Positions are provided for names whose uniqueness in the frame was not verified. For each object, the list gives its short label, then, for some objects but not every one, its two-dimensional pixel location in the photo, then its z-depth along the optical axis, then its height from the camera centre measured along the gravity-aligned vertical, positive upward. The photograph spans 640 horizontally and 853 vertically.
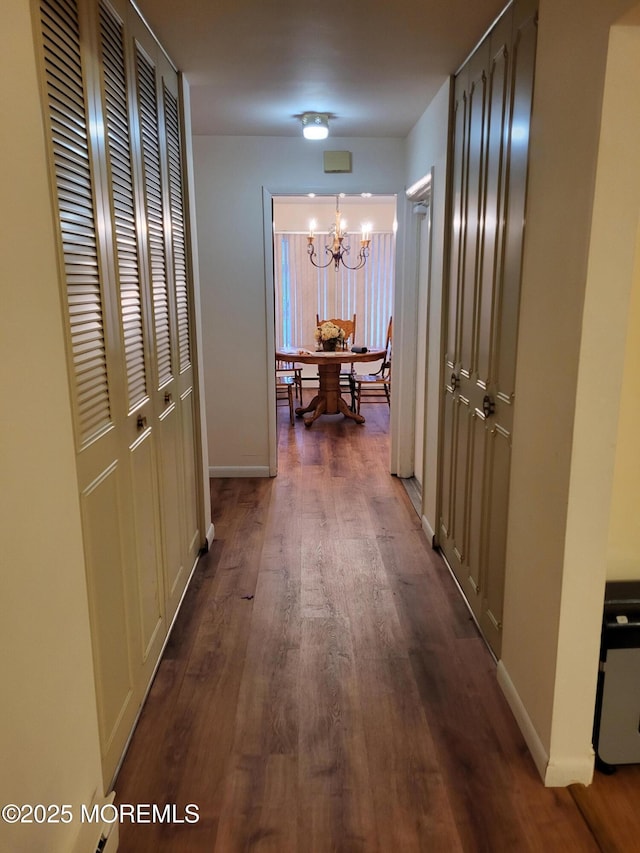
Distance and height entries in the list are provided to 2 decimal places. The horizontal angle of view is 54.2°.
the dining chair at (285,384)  6.60 -1.06
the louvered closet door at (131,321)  1.87 -0.10
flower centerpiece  6.32 -0.45
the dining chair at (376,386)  6.73 -1.11
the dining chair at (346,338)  6.76 -0.56
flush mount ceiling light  3.65 +0.95
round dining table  6.04 -0.84
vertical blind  7.92 +0.01
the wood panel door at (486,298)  2.14 -0.03
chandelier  6.85 +0.49
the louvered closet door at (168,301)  2.36 -0.05
